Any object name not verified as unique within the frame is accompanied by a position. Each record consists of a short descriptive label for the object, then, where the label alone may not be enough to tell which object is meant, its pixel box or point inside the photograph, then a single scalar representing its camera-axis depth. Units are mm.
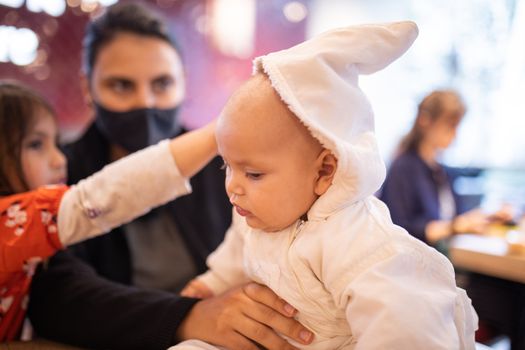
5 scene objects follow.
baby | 533
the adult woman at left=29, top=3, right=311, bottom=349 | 1186
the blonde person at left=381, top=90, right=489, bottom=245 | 2170
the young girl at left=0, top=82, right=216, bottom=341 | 740
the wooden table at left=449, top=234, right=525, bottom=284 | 1314
